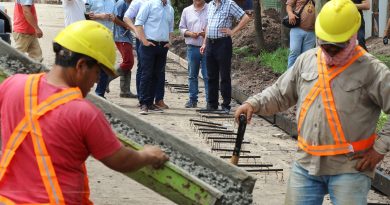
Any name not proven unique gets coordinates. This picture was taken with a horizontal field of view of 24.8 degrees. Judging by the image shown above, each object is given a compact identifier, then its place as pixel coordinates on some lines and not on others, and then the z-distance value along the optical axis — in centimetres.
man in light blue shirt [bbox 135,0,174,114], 1362
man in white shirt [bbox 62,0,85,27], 1337
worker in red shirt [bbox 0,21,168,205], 422
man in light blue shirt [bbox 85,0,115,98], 1399
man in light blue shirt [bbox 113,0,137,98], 1474
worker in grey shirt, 565
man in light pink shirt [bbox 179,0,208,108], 1443
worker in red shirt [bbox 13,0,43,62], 1320
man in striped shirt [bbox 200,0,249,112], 1371
